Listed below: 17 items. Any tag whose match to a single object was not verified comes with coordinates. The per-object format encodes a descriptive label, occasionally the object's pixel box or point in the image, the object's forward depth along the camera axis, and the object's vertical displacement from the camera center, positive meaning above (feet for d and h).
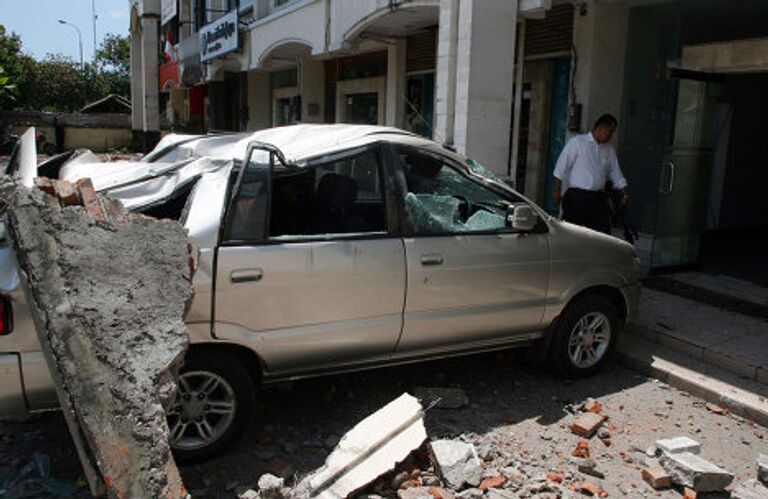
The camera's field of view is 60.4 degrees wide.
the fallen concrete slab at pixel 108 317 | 8.30 -2.58
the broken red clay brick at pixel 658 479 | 11.68 -5.70
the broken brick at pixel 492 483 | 11.32 -5.72
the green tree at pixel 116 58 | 204.23 +24.23
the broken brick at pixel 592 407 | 14.57 -5.58
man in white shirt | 21.11 -0.80
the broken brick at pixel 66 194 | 10.48 -0.94
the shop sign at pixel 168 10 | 74.76 +14.73
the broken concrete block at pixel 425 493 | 10.91 -5.71
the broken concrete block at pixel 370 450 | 10.41 -5.13
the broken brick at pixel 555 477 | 11.76 -5.77
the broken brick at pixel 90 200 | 10.41 -1.04
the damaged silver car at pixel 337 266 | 11.43 -2.37
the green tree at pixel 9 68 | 104.70 +11.68
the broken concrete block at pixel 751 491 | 11.03 -5.63
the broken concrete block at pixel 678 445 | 12.16 -5.36
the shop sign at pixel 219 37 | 53.26 +8.67
